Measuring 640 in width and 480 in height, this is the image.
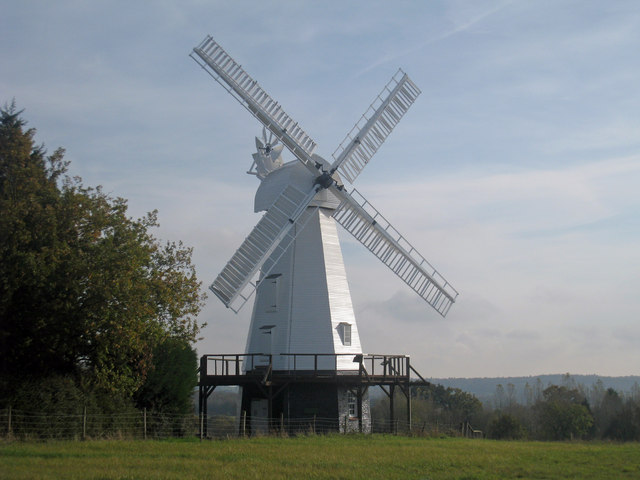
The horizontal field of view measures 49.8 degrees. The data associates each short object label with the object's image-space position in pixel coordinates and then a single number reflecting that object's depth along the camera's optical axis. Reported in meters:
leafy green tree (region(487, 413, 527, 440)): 48.66
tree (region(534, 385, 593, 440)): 50.22
